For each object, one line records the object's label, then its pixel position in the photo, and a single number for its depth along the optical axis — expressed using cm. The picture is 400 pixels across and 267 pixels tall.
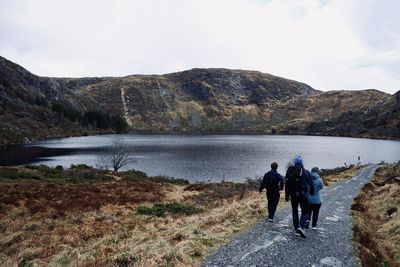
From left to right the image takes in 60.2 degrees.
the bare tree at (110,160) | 5692
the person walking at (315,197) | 1323
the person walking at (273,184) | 1401
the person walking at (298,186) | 1265
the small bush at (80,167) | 5263
